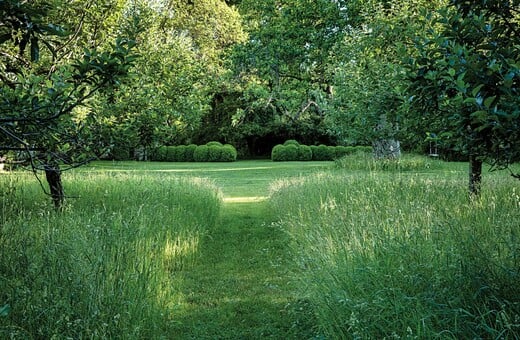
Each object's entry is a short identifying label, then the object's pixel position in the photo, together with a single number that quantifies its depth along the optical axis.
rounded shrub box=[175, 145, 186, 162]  33.22
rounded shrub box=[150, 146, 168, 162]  32.68
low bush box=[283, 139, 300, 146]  33.48
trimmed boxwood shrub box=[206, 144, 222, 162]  32.10
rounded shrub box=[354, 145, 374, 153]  29.91
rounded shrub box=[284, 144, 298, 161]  31.64
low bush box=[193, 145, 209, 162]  32.31
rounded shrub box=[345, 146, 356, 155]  32.26
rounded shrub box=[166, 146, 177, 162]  33.25
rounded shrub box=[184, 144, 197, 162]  33.28
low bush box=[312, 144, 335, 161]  32.59
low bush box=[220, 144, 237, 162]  32.22
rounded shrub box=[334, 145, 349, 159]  32.66
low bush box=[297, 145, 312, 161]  31.91
